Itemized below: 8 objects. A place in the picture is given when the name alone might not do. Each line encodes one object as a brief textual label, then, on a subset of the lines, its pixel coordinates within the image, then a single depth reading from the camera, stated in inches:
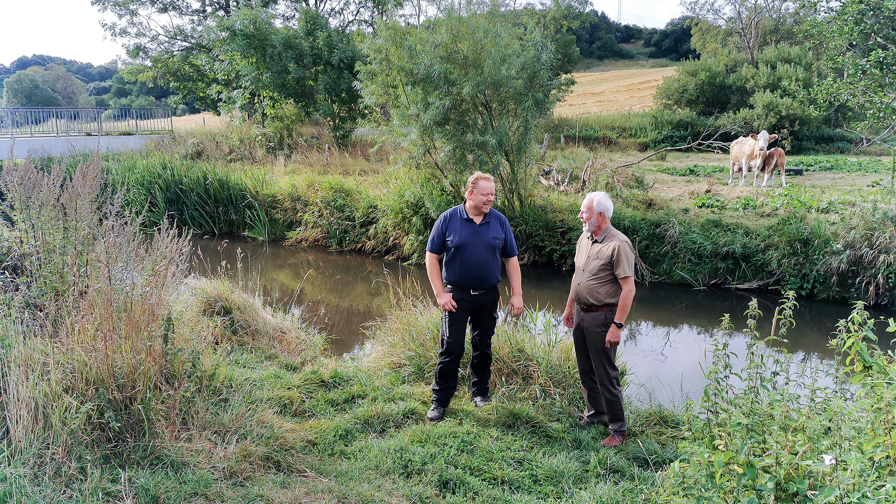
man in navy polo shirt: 186.1
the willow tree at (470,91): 435.5
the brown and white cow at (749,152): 561.0
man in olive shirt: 167.8
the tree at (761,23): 1186.6
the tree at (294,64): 735.1
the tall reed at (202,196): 580.1
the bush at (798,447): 95.2
